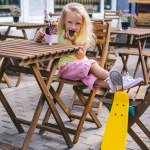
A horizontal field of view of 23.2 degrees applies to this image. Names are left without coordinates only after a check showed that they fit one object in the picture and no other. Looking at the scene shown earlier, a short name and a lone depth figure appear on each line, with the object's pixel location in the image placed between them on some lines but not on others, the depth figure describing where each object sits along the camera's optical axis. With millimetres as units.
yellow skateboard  2635
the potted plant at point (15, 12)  6065
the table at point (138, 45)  5114
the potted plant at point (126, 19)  5691
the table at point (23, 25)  5470
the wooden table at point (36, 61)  2602
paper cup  3102
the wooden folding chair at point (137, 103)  2653
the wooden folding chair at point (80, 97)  3227
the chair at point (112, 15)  8368
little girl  3084
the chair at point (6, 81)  5191
